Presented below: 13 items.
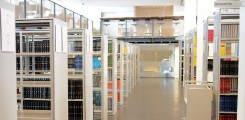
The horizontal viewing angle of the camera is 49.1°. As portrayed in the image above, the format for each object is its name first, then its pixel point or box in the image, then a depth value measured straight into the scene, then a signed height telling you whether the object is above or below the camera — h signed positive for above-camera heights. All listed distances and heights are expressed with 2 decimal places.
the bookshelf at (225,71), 4.75 -0.28
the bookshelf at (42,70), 3.29 -0.22
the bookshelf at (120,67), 7.82 -0.35
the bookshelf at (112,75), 6.63 -0.49
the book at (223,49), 5.00 +0.12
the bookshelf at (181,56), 13.72 -0.03
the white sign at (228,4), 2.43 +0.48
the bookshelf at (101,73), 5.62 -0.39
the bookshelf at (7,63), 2.00 -0.06
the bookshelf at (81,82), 4.53 -0.46
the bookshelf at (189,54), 7.84 +0.04
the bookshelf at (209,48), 5.72 +0.16
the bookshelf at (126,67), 9.38 -0.41
